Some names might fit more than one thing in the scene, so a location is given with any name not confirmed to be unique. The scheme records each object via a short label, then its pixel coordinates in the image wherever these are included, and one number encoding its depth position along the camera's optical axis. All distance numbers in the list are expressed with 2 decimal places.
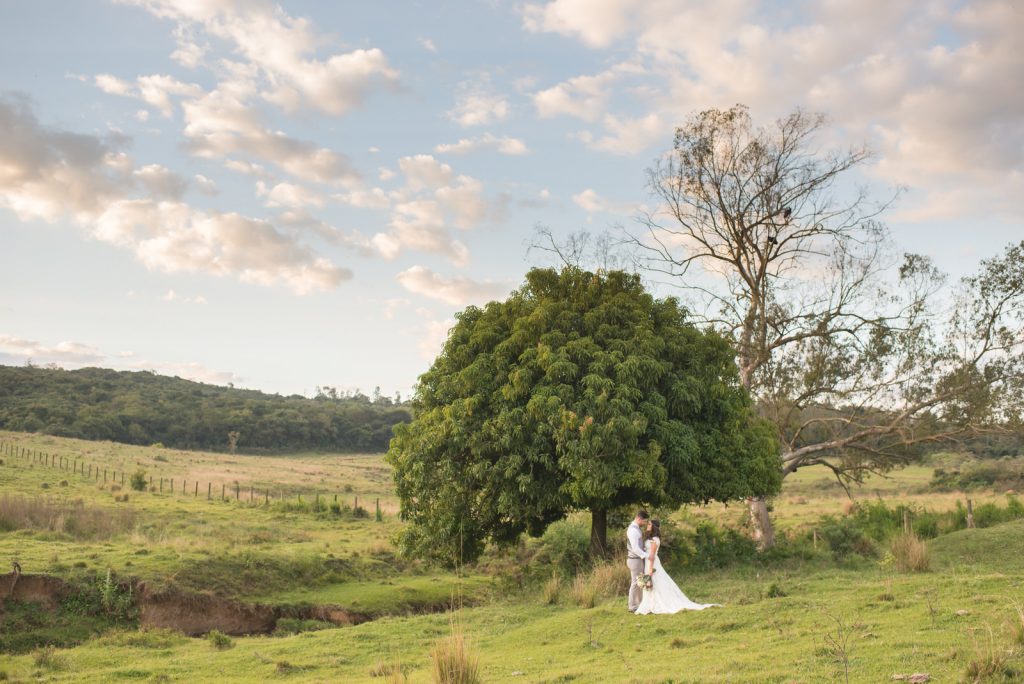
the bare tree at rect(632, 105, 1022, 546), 25.89
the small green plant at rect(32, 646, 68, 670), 13.05
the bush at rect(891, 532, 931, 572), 16.48
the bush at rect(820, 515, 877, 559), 22.89
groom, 14.25
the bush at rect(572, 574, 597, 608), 16.14
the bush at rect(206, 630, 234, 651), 15.37
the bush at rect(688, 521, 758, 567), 22.08
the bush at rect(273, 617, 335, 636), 18.97
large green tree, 18.31
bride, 13.73
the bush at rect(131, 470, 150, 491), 40.91
